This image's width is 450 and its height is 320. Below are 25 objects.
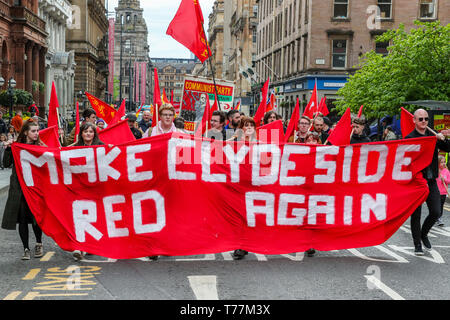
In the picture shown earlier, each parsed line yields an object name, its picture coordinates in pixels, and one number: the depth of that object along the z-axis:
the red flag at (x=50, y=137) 8.79
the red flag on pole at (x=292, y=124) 10.39
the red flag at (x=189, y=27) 12.43
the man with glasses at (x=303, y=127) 10.17
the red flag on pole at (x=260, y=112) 14.65
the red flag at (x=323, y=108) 19.18
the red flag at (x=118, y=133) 9.26
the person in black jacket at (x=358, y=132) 9.39
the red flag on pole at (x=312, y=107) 16.80
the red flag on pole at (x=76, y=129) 10.71
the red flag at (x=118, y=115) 11.24
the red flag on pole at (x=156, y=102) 10.03
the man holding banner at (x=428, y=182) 8.20
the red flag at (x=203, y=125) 10.28
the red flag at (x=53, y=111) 10.26
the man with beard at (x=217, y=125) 9.93
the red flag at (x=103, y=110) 15.02
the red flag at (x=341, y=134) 9.06
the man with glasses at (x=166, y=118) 8.48
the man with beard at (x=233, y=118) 11.75
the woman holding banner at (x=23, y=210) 7.69
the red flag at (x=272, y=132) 9.63
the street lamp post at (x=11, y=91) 30.06
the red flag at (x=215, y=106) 14.19
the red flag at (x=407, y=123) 8.84
